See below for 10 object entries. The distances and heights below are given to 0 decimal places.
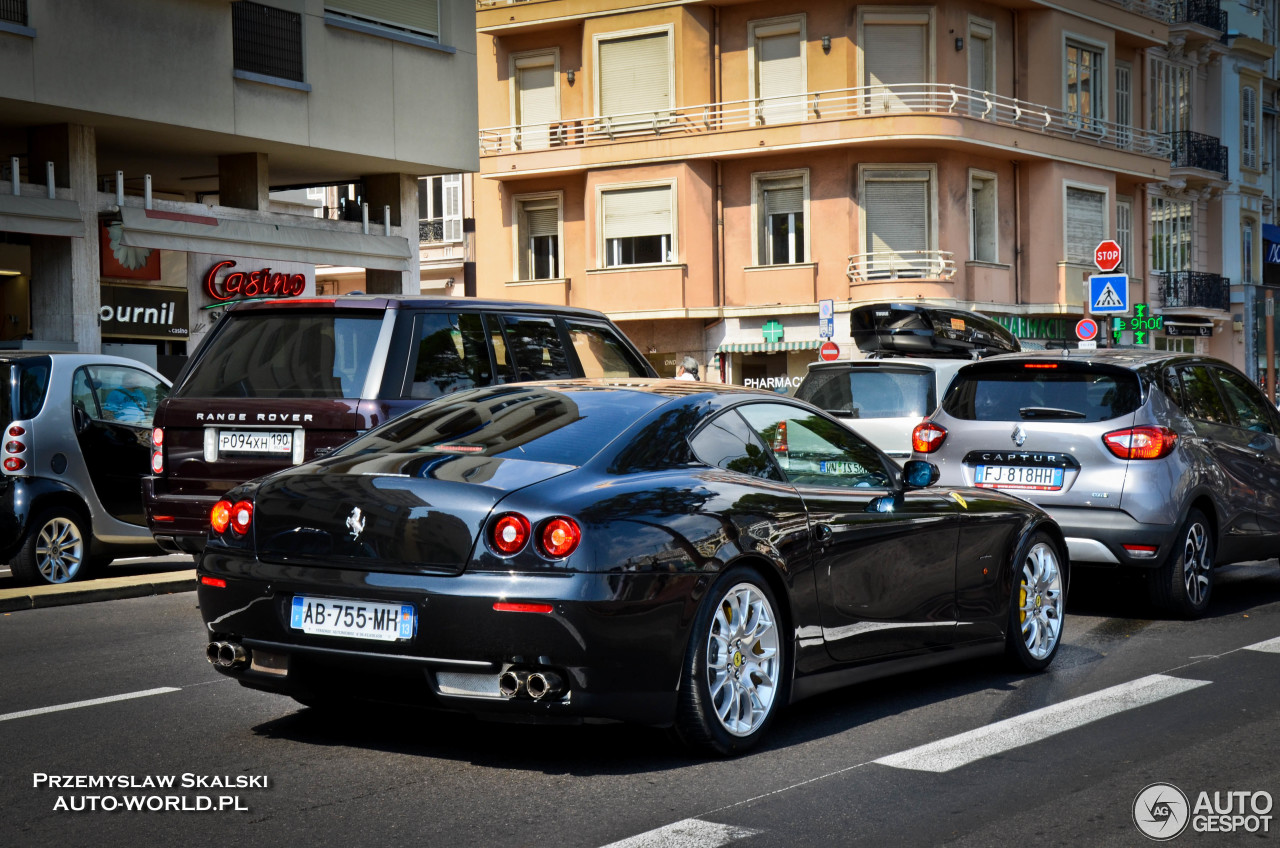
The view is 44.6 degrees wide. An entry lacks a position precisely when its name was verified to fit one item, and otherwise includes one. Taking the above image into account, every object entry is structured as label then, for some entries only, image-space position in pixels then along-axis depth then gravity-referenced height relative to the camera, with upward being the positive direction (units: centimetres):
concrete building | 2011 +363
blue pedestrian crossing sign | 2108 +111
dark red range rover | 866 +5
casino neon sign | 2333 +164
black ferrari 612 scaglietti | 514 -62
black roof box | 1649 +52
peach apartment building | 3553 +515
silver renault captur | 938 -49
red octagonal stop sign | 2216 +170
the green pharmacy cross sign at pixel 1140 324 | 2338 +101
